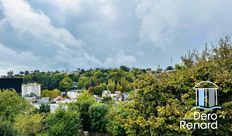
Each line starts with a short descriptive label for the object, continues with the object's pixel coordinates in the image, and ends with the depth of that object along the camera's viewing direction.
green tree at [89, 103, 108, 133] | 19.75
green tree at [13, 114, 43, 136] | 20.12
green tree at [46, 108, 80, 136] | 18.28
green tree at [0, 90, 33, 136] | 23.20
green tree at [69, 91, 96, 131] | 20.55
